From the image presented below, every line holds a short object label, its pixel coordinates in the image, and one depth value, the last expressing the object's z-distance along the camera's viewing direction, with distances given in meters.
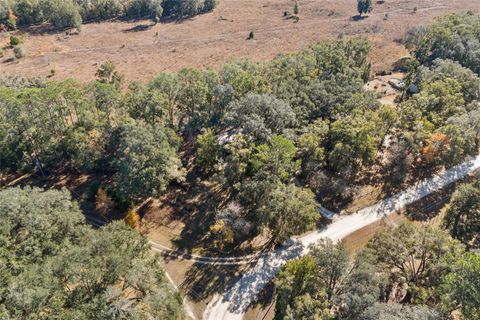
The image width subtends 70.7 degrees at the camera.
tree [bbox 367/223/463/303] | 44.06
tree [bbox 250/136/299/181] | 57.84
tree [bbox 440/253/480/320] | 35.44
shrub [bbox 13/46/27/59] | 121.81
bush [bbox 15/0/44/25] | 147.62
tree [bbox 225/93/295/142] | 65.75
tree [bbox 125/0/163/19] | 157.38
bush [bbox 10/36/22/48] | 128.00
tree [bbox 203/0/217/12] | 169.75
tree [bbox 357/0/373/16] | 156.12
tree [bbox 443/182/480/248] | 52.56
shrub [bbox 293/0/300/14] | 162.34
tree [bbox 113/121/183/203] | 58.16
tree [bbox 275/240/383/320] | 39.12
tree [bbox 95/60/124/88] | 102.88
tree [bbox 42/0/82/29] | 144.75
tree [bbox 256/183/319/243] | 52.34
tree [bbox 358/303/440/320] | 35.84
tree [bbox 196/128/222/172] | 65.62
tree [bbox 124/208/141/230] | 59.59
